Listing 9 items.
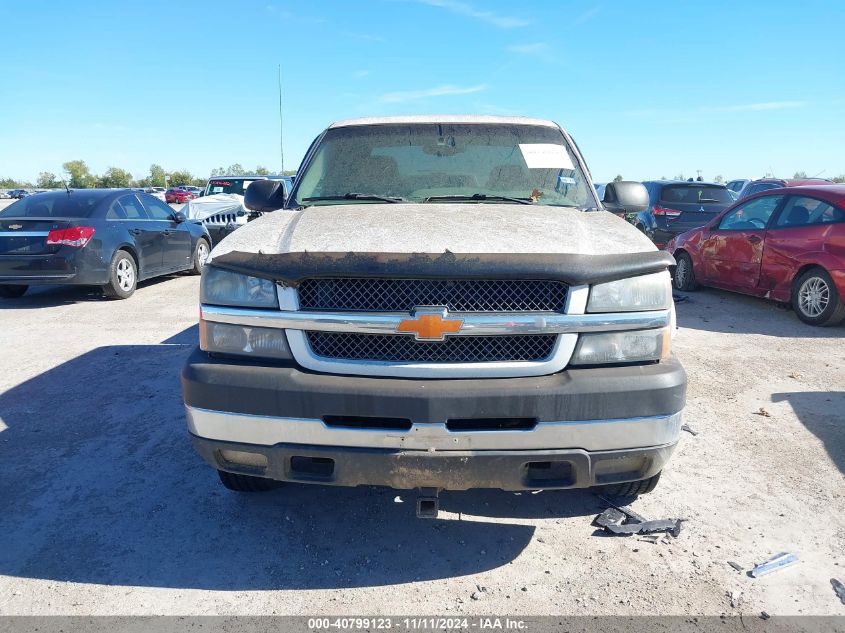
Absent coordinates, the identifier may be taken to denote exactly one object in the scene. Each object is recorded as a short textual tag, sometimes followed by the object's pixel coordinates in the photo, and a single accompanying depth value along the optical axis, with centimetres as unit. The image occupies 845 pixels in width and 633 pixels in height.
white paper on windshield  371
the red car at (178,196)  4346
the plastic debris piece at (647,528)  285
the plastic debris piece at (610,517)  292
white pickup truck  222
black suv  1109
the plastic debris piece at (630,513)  296
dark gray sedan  786
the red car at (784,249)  657
